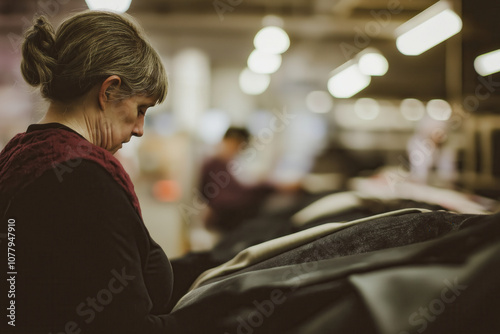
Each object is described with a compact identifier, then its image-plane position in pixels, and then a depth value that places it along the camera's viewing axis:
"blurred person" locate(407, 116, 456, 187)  4.55
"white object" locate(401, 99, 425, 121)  9.96
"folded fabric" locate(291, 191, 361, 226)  1.85
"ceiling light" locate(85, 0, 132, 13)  3.18
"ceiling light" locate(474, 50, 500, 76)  3.47
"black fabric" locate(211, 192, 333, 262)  1.84
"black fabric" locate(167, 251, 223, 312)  1.47
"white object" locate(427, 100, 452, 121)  9.67
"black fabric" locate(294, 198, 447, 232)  1.72
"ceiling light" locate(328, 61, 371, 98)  6.40
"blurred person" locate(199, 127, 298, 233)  3.90
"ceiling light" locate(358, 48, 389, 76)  5.37
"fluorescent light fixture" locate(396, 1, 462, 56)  3.37
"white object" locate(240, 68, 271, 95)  8.02
